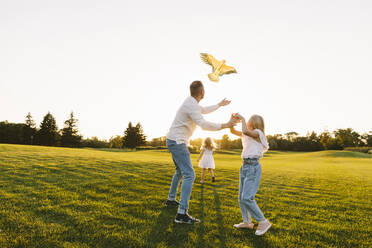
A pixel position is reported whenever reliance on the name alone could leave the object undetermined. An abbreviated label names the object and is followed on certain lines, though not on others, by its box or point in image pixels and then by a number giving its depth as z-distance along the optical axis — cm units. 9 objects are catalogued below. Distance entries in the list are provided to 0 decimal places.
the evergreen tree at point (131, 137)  7831
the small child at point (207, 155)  1041
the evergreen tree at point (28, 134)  6700
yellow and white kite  560
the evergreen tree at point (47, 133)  6488
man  443
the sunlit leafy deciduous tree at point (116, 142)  8692
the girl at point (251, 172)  412
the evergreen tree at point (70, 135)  7031
